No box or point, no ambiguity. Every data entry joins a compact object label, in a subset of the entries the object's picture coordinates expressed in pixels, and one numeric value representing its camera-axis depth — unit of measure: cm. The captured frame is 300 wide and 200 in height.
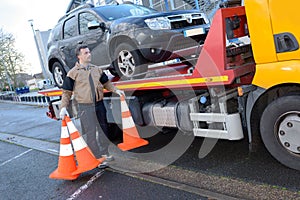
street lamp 1464
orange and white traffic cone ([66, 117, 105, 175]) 426
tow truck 300
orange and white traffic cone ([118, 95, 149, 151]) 479
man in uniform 438
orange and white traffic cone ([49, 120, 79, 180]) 430
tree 3478
